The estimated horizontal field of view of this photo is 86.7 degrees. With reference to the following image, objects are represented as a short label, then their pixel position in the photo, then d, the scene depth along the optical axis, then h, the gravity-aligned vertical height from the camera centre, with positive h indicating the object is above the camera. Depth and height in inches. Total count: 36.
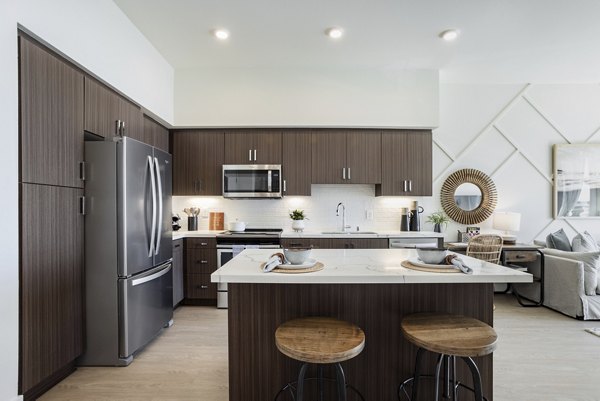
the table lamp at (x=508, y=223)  165.9 -11.9
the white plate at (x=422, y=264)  63.9 -13.1
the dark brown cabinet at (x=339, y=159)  165.5 +22.2
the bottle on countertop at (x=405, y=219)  172.0 -9.7
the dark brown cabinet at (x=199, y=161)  166.4 +21.6
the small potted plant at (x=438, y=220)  173.9 -10.3
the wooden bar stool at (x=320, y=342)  50.3 -23.6
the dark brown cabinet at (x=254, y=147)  165.2 +28.5
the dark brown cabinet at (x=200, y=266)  155.9 -31.5
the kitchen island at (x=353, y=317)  68.4 -25.2
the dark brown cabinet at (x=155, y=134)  139.5 +31.9
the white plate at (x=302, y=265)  63.9 -13.1
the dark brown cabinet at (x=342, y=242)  153.5 -19.7
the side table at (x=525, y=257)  152.9 -27.3
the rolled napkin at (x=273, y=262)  61.2 -12.4
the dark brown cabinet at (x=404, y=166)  166.6 +18.6
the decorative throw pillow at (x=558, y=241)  154.6 -20.1
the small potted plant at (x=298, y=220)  169.3 -9.9
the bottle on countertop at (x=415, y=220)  172.4 -10.2
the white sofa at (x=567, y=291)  133.9 -40.2
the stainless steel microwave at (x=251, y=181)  163.2 +10.8
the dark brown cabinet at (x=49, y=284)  74.6 -21.3
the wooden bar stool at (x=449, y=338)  52.2 -23.6
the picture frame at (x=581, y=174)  179.2 +15.2
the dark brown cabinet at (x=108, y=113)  99.6 +31.3
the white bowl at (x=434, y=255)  66.6 -11.3
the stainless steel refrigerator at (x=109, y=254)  96.8 -15.8
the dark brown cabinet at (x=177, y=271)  145.9 -32.7
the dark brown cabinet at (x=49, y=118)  75.3 +22.1
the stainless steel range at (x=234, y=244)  154.0 -20.5
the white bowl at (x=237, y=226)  164.4 -12.5
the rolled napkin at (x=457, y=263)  59.9 -12.3
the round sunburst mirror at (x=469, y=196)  178.2 +2.9
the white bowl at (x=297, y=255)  65.5 -11.1
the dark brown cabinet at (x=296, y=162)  165.2 +20.6
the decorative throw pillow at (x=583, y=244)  150.6 -20.7
